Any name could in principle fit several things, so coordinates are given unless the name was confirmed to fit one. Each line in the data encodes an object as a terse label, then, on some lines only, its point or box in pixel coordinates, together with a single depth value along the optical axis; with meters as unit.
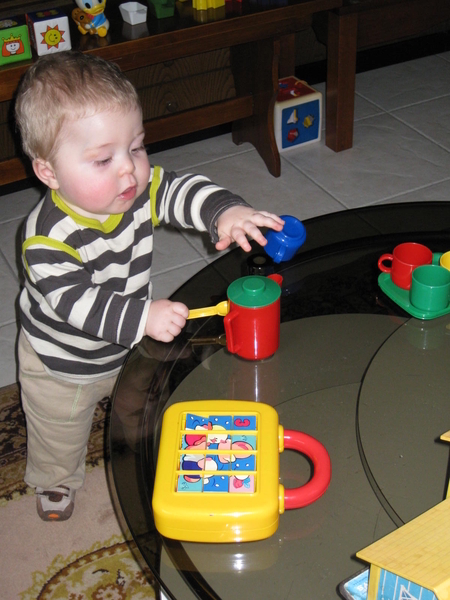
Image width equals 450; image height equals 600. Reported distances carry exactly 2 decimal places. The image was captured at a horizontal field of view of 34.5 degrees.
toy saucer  1.04
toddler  0.92
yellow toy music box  0.74
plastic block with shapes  2.17
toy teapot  0.94
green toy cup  1.01
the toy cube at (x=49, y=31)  1.66
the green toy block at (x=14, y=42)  1.63
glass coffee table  0.78
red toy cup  1.08
